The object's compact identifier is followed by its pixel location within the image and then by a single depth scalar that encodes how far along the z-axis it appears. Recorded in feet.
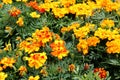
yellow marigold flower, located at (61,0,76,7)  13.92
